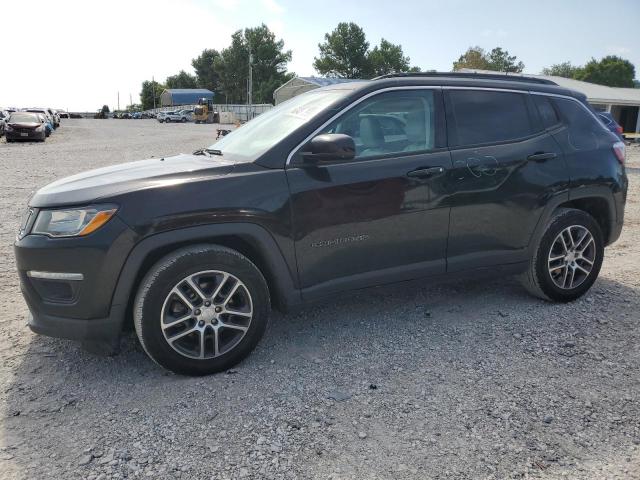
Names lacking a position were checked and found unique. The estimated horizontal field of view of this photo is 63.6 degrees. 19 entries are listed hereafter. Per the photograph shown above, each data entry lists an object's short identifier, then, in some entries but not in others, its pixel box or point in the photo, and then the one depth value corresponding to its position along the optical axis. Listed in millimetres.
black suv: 2998
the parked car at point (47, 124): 28938
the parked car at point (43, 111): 34325
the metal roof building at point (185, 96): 90312
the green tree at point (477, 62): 73375
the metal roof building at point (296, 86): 44462
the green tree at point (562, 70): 100300
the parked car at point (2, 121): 27653
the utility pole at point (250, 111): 57262
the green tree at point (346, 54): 83812
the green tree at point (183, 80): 114638
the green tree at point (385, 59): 84500
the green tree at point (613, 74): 81875
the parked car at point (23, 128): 25328
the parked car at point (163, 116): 65125
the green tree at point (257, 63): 84500
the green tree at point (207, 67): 108500
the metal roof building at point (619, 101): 40581
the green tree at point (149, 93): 121438
